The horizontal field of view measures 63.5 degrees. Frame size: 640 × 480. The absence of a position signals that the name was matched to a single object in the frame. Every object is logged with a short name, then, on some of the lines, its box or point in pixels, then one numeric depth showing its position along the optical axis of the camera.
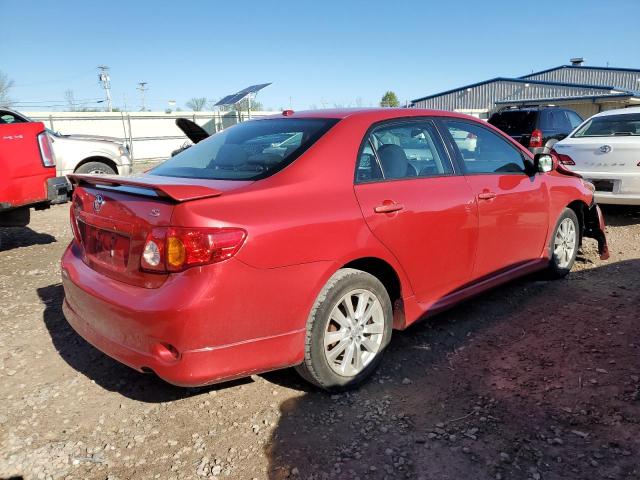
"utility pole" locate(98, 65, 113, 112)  43.81
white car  6.60
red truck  5.82
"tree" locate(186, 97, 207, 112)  48.22
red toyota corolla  2.45
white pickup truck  8.66
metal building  29.62
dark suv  12.27
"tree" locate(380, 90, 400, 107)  57.03
